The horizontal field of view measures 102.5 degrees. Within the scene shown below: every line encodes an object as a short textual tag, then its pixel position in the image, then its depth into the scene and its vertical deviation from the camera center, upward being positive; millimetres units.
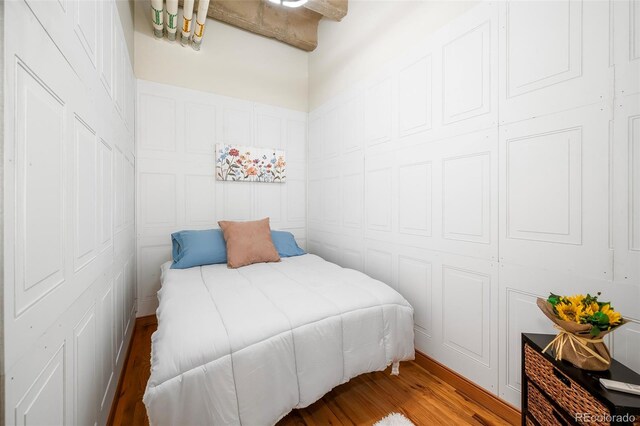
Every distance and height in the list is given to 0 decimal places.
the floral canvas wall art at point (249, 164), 2986 +592
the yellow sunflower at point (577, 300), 1000 -344
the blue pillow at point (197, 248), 2332 -342
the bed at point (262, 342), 1062 -644
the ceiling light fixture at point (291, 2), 1981 +1641
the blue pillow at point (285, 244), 2818 -354
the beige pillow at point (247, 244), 2400 -305
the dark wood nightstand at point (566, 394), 811 -656
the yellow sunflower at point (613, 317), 922 -375
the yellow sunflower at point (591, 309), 957 -362
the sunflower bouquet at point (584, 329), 933 -435
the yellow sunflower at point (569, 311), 975 -385
